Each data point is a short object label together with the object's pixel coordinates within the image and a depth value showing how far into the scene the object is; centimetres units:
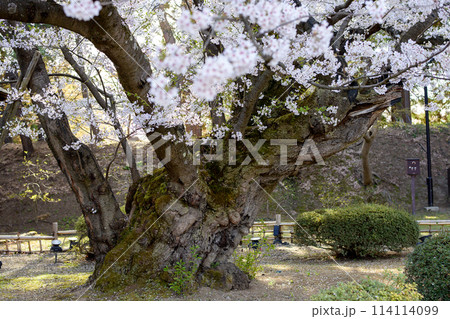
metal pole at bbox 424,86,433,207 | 1359
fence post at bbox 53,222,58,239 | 1091
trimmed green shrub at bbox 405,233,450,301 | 408
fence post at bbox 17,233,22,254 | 1058
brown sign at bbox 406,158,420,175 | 1388
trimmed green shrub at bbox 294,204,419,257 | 757
